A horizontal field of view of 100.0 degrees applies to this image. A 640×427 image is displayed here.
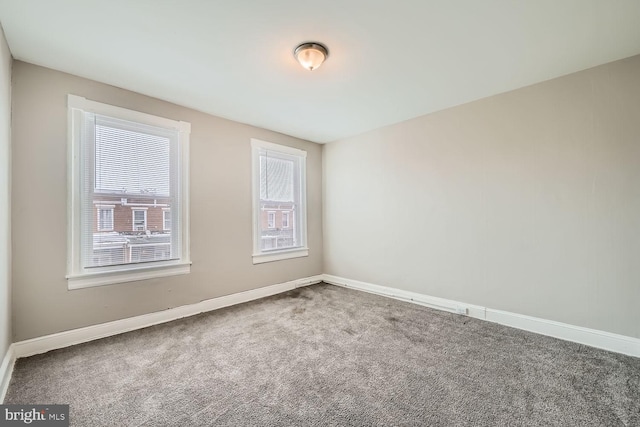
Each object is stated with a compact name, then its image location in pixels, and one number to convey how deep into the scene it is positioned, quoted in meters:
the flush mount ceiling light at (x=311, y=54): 2.12
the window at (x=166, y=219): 3.11
